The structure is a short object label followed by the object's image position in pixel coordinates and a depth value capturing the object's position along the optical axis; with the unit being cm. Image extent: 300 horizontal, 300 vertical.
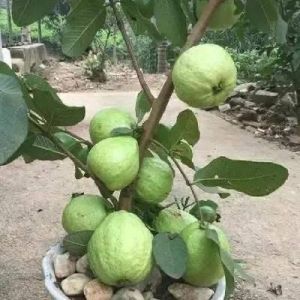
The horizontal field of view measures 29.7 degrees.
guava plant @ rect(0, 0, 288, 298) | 90
